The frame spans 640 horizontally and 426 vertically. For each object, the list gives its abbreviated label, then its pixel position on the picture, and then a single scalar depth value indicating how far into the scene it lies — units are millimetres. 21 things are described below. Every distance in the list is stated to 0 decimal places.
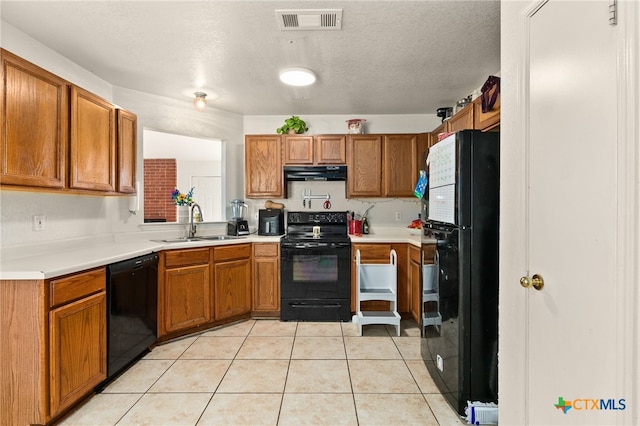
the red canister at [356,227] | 3630
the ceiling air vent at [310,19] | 1784
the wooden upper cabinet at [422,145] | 3490
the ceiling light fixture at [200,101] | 3047
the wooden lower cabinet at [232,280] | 2961
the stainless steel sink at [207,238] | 3137
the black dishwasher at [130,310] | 2010
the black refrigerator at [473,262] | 1639
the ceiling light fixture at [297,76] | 2475
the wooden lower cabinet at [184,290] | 2627
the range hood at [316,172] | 3521
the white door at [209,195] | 3732
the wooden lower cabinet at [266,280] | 3219
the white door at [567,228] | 770
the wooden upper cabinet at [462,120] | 2459
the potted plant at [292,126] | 3576
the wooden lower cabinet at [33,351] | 1556
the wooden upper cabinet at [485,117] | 2025
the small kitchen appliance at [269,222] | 3574
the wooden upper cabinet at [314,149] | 3545
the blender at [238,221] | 3465
